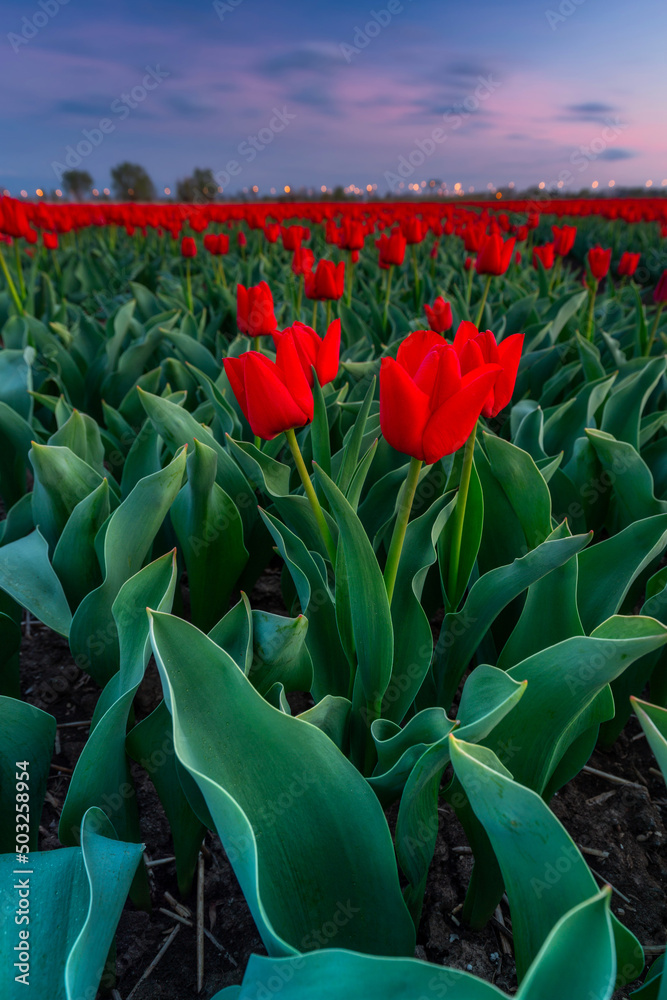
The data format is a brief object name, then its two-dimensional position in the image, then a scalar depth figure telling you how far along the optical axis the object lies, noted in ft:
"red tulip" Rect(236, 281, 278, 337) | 5.32
